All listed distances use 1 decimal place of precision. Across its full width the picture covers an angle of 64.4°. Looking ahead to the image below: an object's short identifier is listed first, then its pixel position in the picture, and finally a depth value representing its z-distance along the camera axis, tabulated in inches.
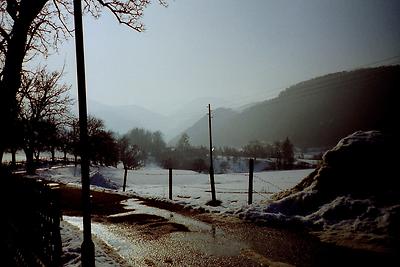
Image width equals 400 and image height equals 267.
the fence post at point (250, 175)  622.8
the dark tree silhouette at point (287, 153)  5191.9
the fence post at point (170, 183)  770.7
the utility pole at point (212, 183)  695.9
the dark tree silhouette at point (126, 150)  2993.6
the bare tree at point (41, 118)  1771.7
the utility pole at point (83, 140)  242.2
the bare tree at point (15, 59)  411.2
